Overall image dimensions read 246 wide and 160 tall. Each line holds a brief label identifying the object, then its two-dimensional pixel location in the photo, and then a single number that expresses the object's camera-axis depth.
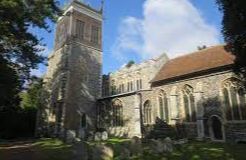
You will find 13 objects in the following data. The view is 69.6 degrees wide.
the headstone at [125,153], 8.73
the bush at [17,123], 20.99
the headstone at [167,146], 9.88
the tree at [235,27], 8.36
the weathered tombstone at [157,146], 9.75
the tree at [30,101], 24.76
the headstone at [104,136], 16.37
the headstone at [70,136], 14.52
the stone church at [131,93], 14.53
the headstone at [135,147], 9.45
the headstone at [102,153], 8.37
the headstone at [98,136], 16.07
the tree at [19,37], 10.40
